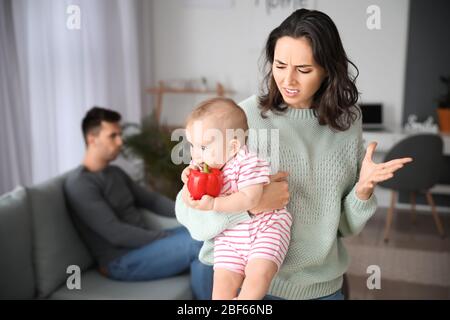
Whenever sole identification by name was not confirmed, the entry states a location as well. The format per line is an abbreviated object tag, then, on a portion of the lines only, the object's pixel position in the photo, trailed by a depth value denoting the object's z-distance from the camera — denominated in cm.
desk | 329
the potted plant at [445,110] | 345
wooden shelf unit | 366
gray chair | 303
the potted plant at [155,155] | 255
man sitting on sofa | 191
